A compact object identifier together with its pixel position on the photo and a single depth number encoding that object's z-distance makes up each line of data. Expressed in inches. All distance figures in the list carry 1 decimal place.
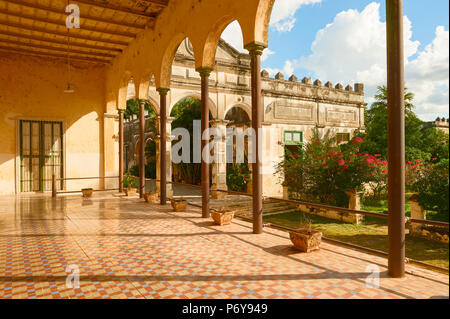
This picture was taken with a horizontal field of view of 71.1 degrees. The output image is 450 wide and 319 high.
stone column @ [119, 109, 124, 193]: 521.2
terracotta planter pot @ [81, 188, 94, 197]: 486.6
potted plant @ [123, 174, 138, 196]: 581.3
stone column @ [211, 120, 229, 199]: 605.0
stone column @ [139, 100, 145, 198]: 458.4
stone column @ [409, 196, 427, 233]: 356.2
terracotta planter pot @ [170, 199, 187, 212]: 343.4
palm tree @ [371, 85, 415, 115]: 802.8
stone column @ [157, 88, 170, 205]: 383.6
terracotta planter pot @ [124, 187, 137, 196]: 488.1
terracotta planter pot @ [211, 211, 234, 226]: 270.5
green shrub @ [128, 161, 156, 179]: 939.5
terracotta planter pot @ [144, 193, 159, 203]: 415.7
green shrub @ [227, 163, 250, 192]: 645.9
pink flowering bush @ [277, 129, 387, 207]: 465.1
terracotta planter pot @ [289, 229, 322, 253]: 192.9
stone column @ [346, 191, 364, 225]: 440.1
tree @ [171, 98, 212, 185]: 800.3
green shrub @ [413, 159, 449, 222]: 351.3
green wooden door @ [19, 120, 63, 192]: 510.3
